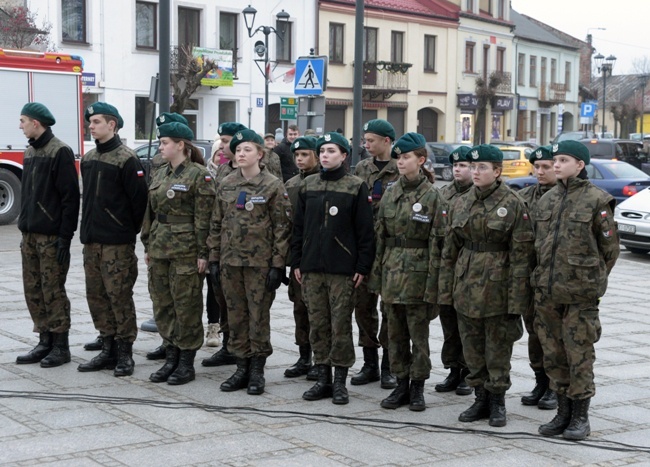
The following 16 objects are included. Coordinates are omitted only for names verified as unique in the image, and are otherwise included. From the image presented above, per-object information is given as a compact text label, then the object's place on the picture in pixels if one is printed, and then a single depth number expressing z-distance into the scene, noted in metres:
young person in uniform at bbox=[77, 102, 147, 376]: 8.25
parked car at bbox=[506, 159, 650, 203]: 21.86
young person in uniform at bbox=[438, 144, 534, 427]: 6.83
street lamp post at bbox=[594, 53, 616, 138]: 53.97
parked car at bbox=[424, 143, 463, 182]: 39.12
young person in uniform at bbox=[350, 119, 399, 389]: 7.96
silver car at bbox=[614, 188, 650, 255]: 17.12
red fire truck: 20.33
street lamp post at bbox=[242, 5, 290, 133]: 32.44
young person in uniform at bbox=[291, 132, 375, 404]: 7.49
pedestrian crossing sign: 15.91
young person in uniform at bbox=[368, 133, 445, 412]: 7.21
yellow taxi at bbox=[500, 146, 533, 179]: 33.44
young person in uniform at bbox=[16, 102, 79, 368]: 8.45
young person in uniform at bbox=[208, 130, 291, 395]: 7.75
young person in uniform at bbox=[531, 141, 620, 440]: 6.55
